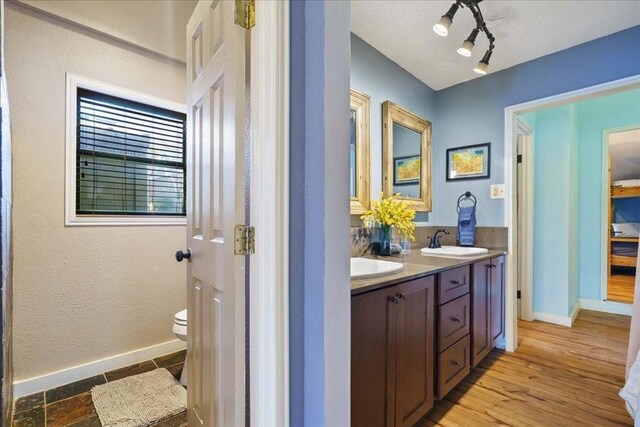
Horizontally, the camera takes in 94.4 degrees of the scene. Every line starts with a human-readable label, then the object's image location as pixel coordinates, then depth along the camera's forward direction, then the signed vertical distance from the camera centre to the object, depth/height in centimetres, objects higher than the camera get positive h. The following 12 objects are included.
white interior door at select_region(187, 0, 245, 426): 89 +0
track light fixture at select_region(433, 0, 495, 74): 164 +110
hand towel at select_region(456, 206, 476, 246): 251 -10
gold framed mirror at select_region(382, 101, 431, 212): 224 +48
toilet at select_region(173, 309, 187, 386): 168 -65
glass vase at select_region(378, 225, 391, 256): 198 -18
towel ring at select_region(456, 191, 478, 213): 260 +15
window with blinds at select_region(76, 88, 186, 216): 196 +40
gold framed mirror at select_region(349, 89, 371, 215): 200 +43
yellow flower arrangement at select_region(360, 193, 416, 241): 193 -1
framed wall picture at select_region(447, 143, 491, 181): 255 +46
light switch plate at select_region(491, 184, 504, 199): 245 +19
